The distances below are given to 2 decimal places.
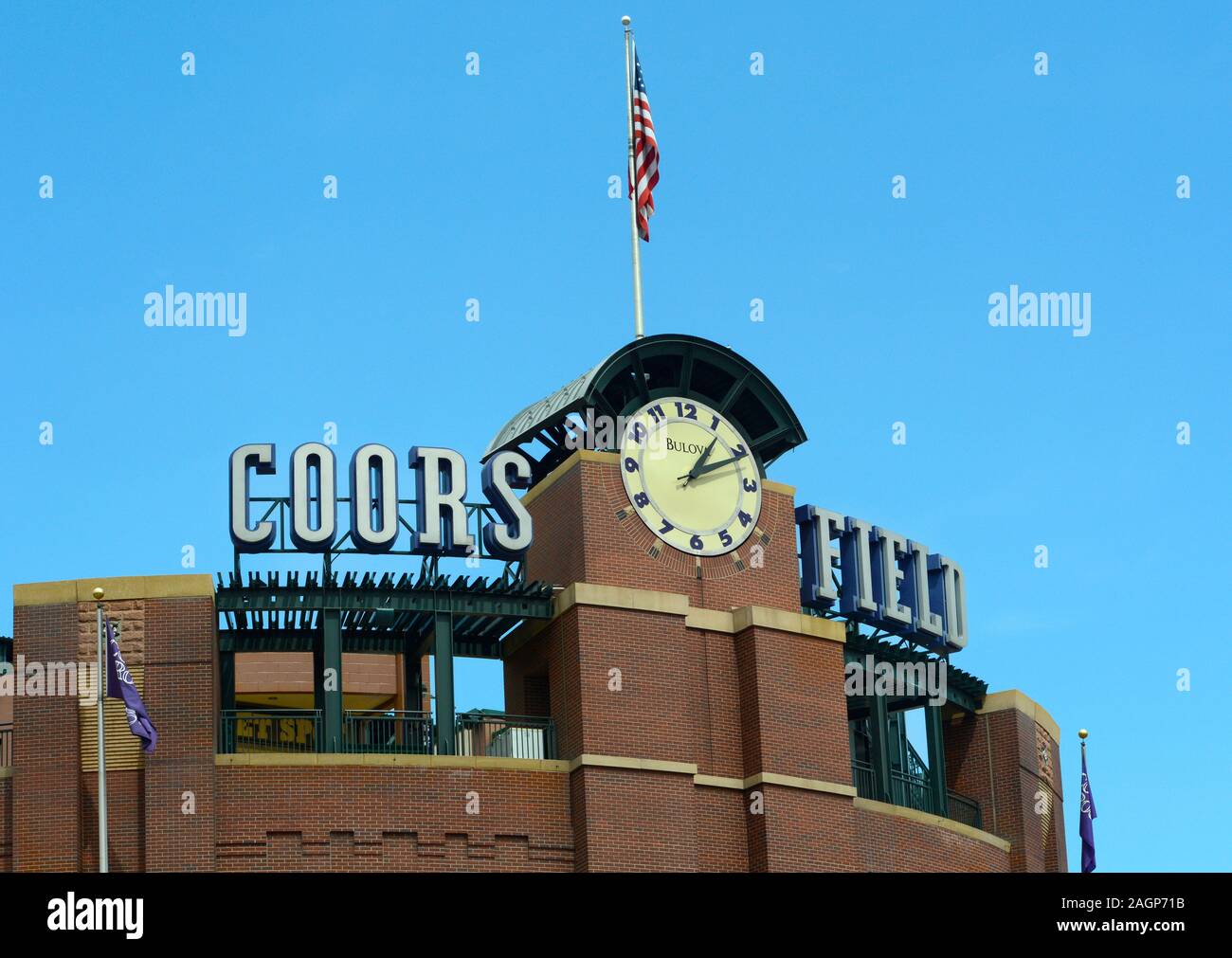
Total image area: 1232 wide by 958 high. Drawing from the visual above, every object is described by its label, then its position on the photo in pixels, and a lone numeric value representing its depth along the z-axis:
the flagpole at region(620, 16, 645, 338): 55.07
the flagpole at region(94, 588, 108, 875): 41.47
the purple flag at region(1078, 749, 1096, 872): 55.78
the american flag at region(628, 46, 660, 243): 56.59
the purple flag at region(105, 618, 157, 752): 42.12
